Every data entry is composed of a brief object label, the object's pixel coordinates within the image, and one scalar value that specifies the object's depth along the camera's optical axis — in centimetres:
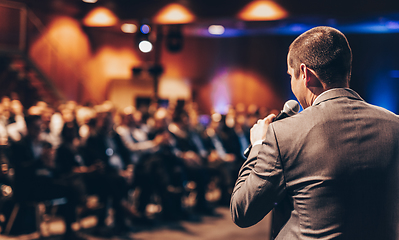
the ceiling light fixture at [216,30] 1054
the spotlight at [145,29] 825
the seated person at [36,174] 391
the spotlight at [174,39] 792
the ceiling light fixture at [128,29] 1139
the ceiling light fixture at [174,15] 731
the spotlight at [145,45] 827
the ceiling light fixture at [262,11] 671
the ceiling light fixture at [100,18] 798
